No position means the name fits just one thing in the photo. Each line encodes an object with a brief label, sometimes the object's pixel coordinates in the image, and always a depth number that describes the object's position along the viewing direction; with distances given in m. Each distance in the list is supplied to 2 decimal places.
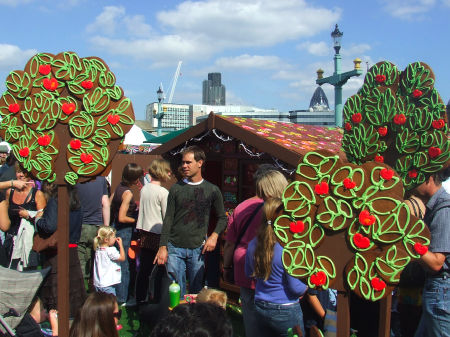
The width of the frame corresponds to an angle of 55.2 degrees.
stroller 2.84
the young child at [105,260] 4.28
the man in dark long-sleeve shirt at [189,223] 3.67
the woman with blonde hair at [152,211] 4.46
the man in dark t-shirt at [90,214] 4.86
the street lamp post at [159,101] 17.97
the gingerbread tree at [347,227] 1.91
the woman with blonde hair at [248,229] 2.75
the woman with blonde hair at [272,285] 2.47
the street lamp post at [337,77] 10.12
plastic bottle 2.97
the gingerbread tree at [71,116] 2.93
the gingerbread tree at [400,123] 2.90
